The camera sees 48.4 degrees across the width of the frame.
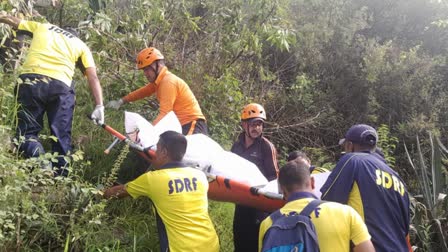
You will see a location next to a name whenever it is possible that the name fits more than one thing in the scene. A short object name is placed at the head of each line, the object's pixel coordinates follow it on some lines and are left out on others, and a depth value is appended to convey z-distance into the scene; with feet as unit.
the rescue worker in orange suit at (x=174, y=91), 16.67
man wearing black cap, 10.13
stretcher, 13.02
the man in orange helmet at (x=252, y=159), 14.69
